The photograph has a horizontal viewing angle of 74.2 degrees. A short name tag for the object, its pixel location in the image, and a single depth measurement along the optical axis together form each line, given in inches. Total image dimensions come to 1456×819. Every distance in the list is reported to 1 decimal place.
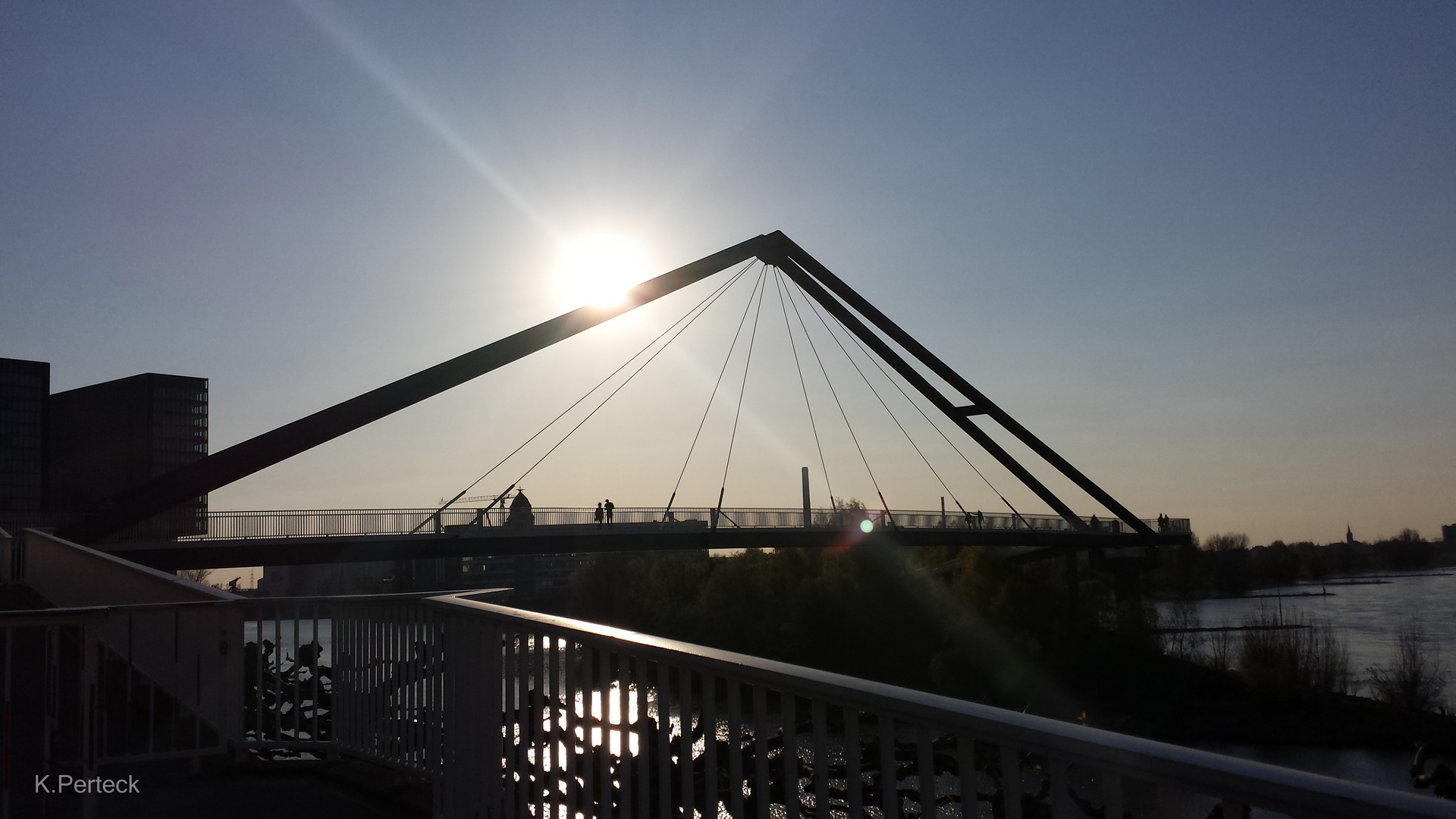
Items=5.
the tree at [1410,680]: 1531.7
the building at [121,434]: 3838.6
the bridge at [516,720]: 74.9
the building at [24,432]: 3821.4
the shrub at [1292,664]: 1664.6
